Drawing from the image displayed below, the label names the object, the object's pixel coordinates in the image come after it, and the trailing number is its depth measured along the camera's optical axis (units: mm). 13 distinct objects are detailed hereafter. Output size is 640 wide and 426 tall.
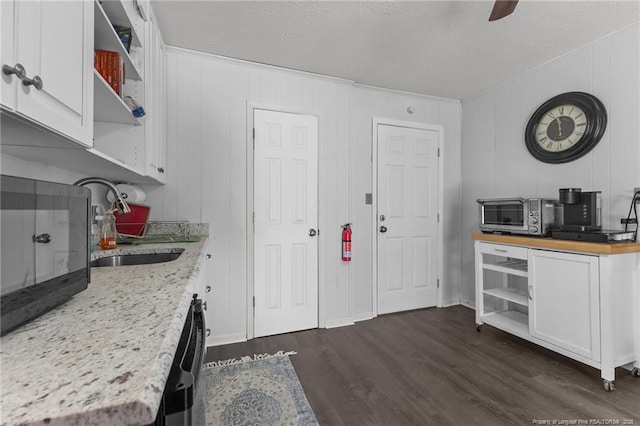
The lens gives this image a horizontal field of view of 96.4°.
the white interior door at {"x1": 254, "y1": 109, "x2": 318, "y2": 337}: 2639
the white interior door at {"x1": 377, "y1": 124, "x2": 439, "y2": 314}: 3160
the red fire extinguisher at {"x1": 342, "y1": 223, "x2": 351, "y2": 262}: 2844
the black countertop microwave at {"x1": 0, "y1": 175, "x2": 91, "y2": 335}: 516
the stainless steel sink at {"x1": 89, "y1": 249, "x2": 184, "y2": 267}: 1479
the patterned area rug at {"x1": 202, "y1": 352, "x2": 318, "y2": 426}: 1584
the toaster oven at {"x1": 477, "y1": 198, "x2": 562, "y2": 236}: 2307
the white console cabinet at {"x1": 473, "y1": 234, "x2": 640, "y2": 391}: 1843
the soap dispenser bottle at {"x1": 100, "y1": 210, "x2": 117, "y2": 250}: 1573
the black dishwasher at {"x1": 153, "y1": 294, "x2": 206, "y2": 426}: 501
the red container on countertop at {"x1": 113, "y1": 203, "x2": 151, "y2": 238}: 1886
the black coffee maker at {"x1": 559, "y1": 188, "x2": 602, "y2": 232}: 2072
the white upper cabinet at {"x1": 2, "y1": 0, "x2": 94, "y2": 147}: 614
